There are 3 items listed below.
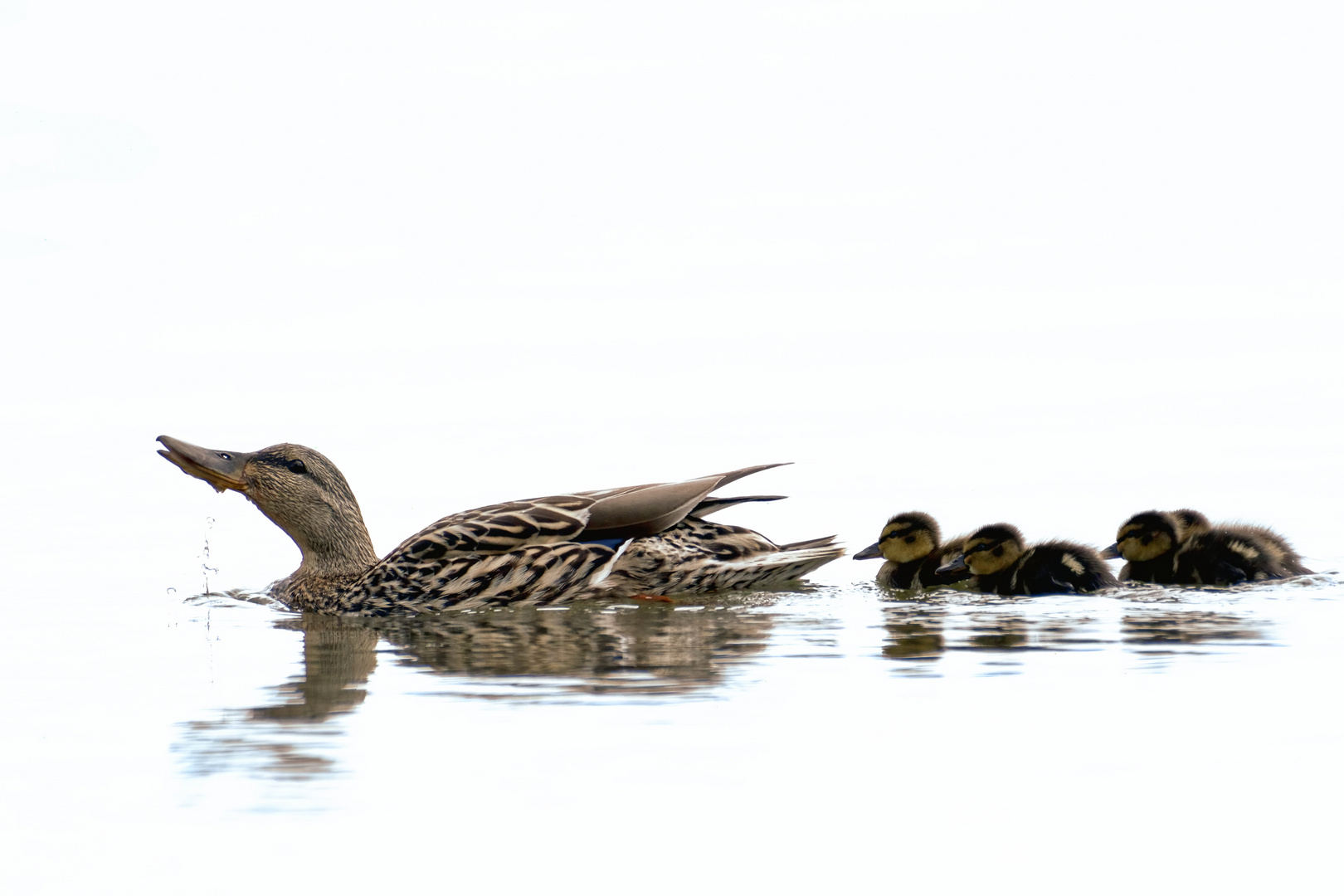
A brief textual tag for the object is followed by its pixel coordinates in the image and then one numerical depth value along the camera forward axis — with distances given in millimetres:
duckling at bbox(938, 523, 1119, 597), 13164
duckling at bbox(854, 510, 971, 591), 14398
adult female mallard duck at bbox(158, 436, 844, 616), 13062
